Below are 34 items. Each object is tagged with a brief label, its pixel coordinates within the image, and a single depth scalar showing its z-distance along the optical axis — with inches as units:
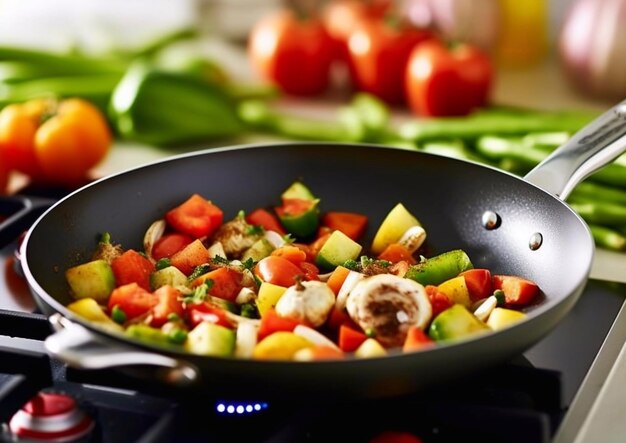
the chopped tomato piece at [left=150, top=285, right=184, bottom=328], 32.3
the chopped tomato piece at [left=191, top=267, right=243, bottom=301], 34.1
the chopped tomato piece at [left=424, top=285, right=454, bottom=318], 32.8
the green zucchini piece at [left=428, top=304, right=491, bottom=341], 31.7
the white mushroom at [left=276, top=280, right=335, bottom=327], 32.2
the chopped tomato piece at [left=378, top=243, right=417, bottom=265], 36.3
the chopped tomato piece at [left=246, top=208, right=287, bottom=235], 37.9
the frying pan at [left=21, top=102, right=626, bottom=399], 29.1
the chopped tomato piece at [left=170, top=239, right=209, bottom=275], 35.9
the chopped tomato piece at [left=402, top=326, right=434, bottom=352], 30.8
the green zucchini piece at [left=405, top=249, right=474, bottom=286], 34.9
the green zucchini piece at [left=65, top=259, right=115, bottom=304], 34.3
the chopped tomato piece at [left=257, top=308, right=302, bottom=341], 31.7
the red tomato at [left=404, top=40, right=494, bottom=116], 48.0
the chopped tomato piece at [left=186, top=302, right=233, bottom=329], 32.1
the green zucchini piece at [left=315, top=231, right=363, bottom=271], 36.2
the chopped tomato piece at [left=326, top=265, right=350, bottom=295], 34.0
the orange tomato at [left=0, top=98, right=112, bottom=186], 43.0
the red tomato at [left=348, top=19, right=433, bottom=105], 50.2
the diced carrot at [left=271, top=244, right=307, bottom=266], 35.5
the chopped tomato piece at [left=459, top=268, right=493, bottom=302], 34.6
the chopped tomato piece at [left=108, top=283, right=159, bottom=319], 32.9
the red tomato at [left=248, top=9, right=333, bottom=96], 51.2
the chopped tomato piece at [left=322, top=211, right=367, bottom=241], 37.9
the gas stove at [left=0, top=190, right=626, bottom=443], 30.2
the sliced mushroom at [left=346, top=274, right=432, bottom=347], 31.7
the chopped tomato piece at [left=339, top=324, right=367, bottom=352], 31.7
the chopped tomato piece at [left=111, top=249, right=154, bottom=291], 34.8
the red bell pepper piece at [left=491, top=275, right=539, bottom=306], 34.2
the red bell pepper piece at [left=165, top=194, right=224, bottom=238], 37.1
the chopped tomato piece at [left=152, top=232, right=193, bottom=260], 36.8
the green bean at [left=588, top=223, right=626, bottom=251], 39.0
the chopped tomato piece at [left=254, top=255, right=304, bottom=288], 34.2
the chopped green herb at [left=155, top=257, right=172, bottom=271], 35.2
